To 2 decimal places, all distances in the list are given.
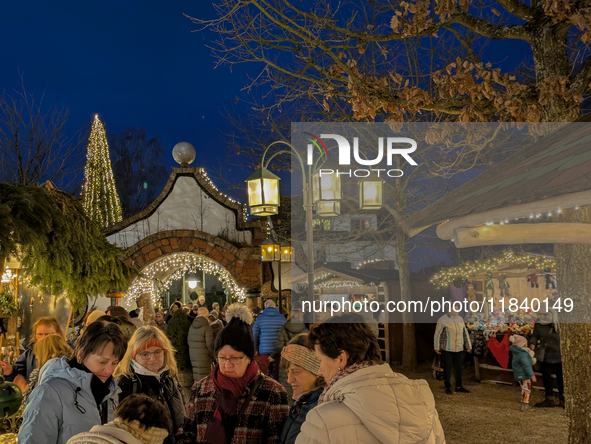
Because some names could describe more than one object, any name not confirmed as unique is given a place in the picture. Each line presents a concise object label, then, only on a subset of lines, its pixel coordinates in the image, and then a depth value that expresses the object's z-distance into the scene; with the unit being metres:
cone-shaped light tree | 23.20
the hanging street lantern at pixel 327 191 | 8.16
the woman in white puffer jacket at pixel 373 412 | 2.03
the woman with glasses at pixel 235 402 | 3.17
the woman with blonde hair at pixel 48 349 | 4.73
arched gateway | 17.77
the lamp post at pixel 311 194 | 8.14
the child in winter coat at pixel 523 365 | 9.15
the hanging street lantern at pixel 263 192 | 8.23
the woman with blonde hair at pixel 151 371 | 3.72
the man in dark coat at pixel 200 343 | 8.21
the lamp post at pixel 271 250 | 14.20
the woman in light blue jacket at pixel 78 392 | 2.96
